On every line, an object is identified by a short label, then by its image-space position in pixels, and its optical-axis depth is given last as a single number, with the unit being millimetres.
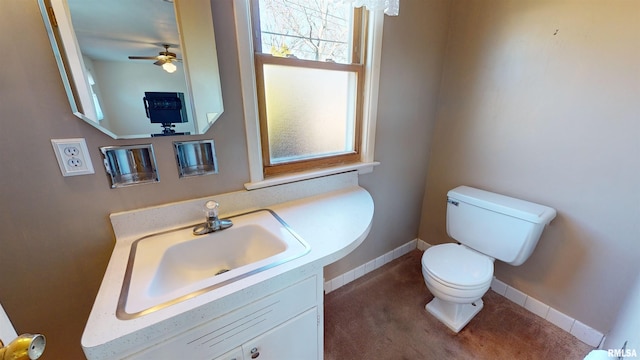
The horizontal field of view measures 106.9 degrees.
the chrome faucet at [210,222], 1004
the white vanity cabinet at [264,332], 657
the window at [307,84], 1116
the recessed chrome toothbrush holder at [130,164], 893
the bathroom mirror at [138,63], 781
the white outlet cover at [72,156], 810
